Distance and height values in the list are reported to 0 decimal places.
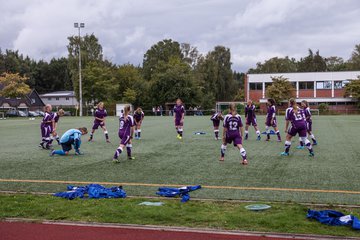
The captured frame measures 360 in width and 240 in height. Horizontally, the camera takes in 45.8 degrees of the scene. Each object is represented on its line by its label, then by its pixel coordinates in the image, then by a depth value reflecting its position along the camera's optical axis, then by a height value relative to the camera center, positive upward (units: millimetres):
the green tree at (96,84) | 68312 +3741
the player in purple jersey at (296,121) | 14180 -502
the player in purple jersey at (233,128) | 12484 -637
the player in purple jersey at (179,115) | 21639 -427
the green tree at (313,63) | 102750 +10464
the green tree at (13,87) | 68875 +3422
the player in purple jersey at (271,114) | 19828 -367
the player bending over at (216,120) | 20031 -650
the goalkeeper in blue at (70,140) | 15062 -1164
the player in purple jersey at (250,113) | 20723 -330
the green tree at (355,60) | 94500 +10391
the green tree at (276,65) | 102188 +9882
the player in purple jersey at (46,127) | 17266 -802
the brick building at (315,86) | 71562 +3490
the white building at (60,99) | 99938 +2060
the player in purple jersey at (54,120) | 17478 -514
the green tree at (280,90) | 67000 +2540
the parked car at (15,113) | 67475 -883
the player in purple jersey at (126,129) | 13383 -695
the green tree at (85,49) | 81000 +11569
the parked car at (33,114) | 70362 -1099
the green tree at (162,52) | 94462 +12315
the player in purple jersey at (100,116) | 20300 -426
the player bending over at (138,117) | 20909 -494
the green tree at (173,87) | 68812 +3210
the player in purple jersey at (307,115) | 17344 -375
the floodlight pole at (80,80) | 61438 +3983
